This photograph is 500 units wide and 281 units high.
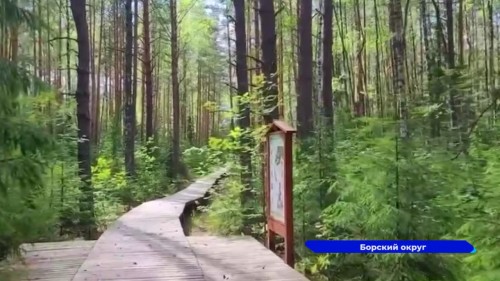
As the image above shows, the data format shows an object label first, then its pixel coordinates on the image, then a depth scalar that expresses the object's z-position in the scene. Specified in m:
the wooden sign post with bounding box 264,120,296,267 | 6.48
